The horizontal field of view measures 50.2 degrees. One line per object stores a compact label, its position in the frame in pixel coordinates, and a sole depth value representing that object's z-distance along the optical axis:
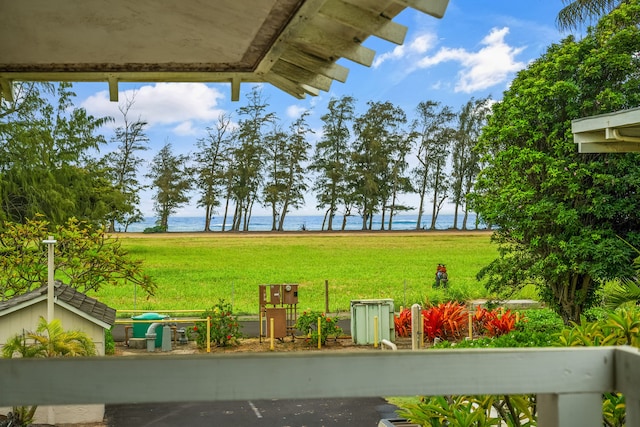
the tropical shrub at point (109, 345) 13.85
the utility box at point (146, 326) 15.33
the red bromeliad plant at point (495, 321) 15.30
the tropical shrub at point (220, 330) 15.33
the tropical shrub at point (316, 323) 15.37
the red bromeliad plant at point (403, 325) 16.92
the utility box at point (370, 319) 15.66
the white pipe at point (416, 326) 11.91
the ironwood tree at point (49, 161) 25.44
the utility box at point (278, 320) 15.59
